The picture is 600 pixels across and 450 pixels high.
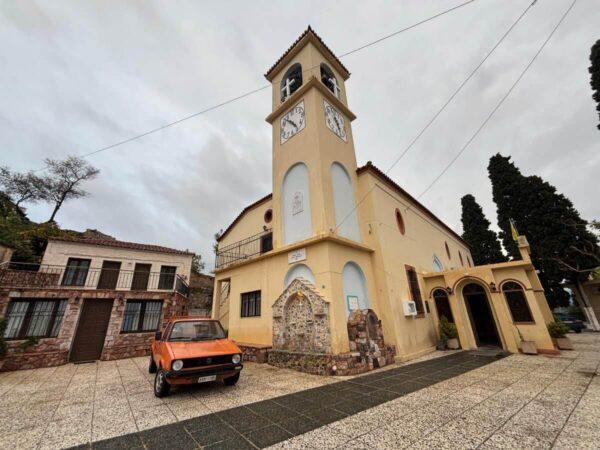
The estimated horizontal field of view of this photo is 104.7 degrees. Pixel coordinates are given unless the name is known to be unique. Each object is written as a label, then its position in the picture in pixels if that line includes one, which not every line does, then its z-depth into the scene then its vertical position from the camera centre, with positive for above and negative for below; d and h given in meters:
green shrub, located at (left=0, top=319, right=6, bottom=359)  8.48 -0.40
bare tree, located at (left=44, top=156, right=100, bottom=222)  22.95 +13.58
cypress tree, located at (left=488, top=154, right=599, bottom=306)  17.48 +5.92
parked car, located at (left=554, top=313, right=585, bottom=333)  17.61 -1.51
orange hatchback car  4.84 -0.72
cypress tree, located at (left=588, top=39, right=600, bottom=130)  10.26 +9.89
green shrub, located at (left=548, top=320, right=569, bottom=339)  9.44 -0.99
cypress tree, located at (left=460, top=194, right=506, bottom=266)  24.70 +7.58
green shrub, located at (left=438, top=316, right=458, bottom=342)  10.72 -0.92
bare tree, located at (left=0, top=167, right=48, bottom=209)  21.22 +12.52
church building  7.86 +1.61
